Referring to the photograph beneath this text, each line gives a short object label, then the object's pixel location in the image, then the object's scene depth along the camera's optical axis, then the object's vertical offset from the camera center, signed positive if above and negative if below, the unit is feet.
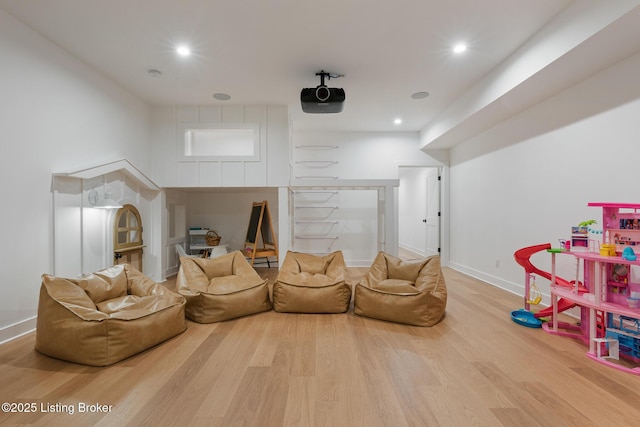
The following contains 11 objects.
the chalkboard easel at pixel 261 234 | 18.57 -1.40
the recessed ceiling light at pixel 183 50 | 11.15 +5.98
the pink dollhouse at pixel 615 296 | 7.79 -2.26
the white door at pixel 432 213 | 22.40 -0.08
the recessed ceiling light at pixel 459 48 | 11.04 +6.02
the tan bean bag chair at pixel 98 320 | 7.57 -2.86
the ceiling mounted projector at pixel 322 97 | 12.80 +4.81
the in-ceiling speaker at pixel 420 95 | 15.44 +5.99
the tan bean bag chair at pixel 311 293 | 11.41 -3.05
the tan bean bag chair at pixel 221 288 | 10.63 -2.82
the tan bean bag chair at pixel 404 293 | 10.30 -2.82
